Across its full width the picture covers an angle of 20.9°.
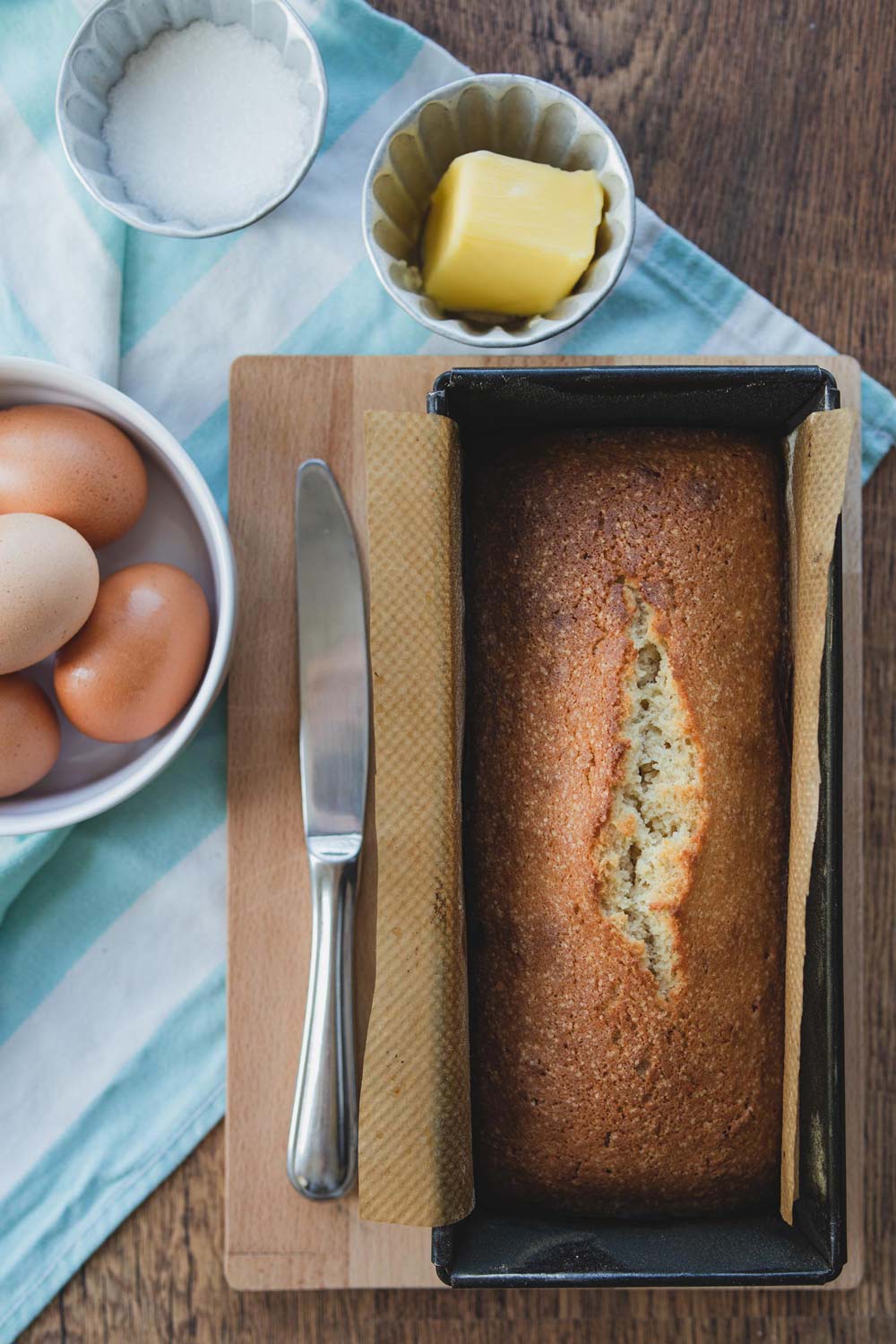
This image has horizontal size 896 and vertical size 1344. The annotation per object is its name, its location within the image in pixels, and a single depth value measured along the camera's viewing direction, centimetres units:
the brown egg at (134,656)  66
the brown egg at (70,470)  66
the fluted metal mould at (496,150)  69
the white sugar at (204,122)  71
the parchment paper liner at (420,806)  65
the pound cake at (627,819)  66
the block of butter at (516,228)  68
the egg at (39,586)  64
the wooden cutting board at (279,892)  71
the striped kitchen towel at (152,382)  72
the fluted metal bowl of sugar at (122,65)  70
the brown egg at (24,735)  67
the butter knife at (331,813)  69
